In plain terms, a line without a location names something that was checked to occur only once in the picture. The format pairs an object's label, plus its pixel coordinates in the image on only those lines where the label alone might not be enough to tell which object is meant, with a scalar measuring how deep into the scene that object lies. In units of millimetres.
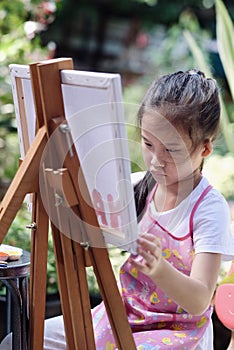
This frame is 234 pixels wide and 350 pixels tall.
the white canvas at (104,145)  1571
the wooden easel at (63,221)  1641
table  1852
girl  1729
